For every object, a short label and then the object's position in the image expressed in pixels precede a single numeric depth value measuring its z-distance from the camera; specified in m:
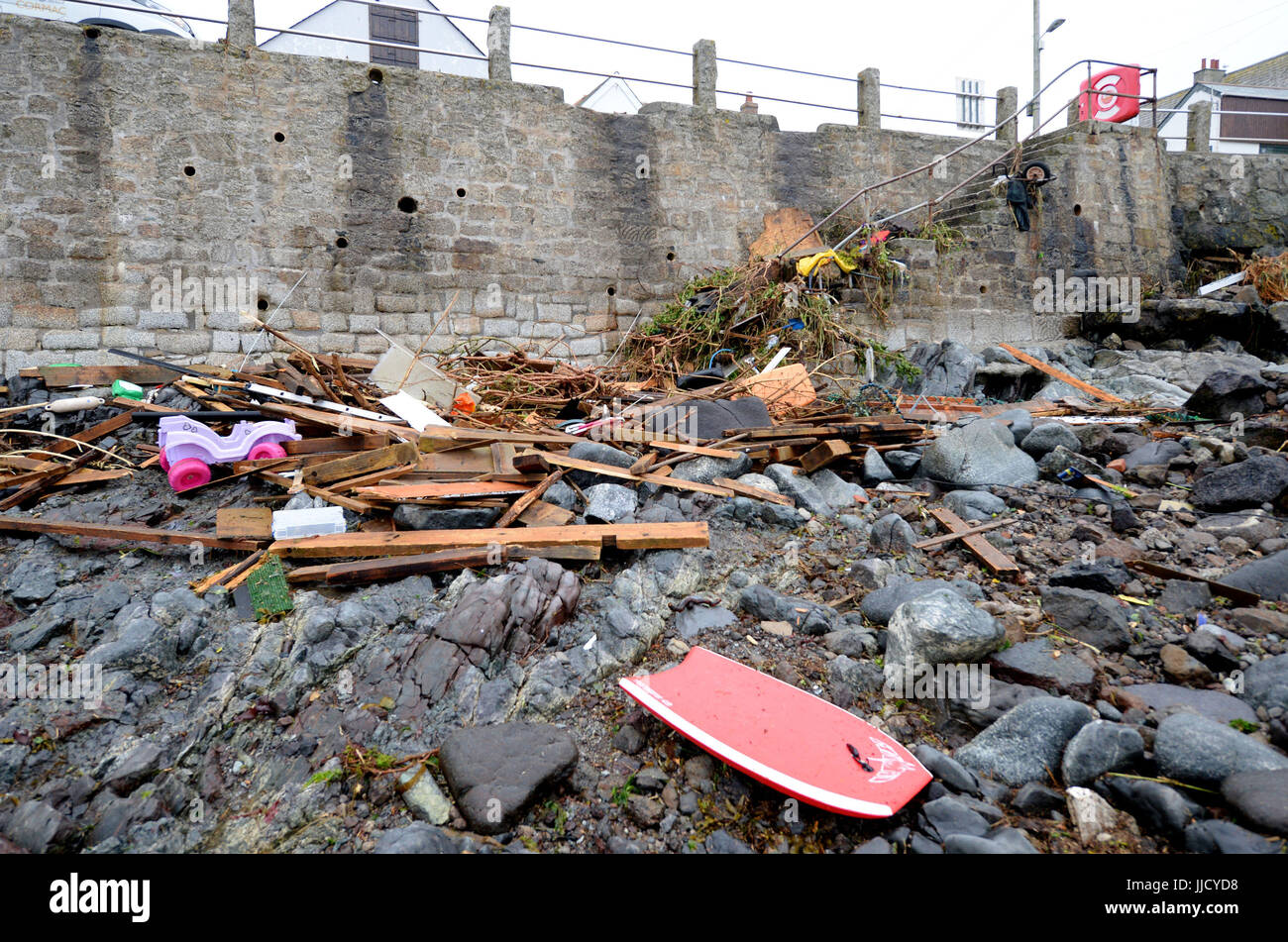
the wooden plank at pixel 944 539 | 3.98
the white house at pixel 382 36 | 12.48
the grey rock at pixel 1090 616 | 2.93
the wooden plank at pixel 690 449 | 4.82
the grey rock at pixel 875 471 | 4.90
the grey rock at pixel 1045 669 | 2.62
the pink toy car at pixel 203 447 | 4.14
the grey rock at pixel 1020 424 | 5.53
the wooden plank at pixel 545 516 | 3.84
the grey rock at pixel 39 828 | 2.05
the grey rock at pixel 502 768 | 2.08
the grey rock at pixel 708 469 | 4.68
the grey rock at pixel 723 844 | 2.04
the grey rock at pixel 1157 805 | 1.90
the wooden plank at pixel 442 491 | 3.77
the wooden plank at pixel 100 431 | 4.75
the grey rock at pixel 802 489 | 4.43
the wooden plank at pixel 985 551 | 3.66
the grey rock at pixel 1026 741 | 2.24
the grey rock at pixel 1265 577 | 3.26
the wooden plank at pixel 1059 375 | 7.59
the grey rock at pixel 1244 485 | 4.21
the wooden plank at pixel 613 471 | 4.44
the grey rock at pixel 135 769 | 2.28
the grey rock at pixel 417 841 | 1.91
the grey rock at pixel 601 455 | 4.79
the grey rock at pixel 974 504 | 4.40
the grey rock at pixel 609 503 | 3.96
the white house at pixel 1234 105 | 21.96
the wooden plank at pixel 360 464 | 4.07
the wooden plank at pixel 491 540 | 3.42
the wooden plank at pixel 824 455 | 4.89
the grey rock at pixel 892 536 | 3.96
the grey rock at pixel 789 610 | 3.16
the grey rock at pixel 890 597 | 3.21
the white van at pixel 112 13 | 7.13
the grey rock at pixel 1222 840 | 1.76
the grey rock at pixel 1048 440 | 5.27
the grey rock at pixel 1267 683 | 2.39
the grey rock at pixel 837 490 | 4.58
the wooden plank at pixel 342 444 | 4.45
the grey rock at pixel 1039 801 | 2.08
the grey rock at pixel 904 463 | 5.05
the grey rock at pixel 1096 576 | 3.38
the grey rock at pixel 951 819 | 1.99
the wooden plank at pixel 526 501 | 3.79
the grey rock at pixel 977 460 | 4.85
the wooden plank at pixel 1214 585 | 3.17
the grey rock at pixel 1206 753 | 2.02
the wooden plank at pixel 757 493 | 4.39
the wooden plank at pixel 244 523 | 3.54
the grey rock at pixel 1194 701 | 2.39
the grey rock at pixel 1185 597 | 3.18
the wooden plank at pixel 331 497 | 3.78
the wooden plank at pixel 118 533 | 3.52
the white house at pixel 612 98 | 14.65
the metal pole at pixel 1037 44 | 16.34
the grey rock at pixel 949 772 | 2.19
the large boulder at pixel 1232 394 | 5.76
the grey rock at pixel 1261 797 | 1.78
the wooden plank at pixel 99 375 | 6.10
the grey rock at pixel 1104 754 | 2.13
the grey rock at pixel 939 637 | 2.73
